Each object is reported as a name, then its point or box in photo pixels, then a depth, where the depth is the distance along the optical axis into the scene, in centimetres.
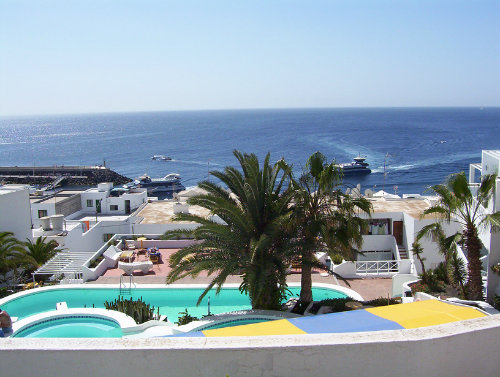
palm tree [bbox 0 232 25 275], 1859
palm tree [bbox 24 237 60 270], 2077
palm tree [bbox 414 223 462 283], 1271
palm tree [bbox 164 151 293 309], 1323
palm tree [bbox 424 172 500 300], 1289
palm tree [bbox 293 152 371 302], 1336
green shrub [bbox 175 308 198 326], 1434
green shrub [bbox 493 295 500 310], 1307
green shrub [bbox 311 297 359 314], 1336
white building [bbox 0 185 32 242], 2003
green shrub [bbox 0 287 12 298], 1741
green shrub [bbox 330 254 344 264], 1944
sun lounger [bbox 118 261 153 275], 1994
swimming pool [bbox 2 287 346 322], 1673
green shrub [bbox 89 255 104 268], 2063
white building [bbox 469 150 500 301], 1327
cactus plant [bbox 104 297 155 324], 1434
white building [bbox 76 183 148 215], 3866
